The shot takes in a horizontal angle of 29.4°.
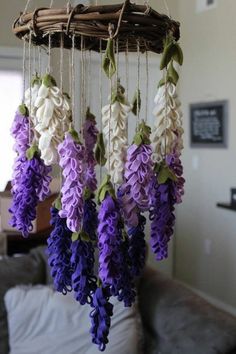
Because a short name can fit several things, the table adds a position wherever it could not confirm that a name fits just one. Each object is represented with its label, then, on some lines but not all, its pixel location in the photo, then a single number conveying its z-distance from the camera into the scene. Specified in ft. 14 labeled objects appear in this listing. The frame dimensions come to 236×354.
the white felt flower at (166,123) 2.72
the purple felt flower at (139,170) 2.52
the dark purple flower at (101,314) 2.52
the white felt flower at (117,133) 2.60
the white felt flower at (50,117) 2.54
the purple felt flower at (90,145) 3.09
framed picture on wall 12.23
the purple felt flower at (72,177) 2.46
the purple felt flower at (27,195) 2.74
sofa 6.48
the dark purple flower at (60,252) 2.75
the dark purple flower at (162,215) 2.68
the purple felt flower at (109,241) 2.41
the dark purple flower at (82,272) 2.59
